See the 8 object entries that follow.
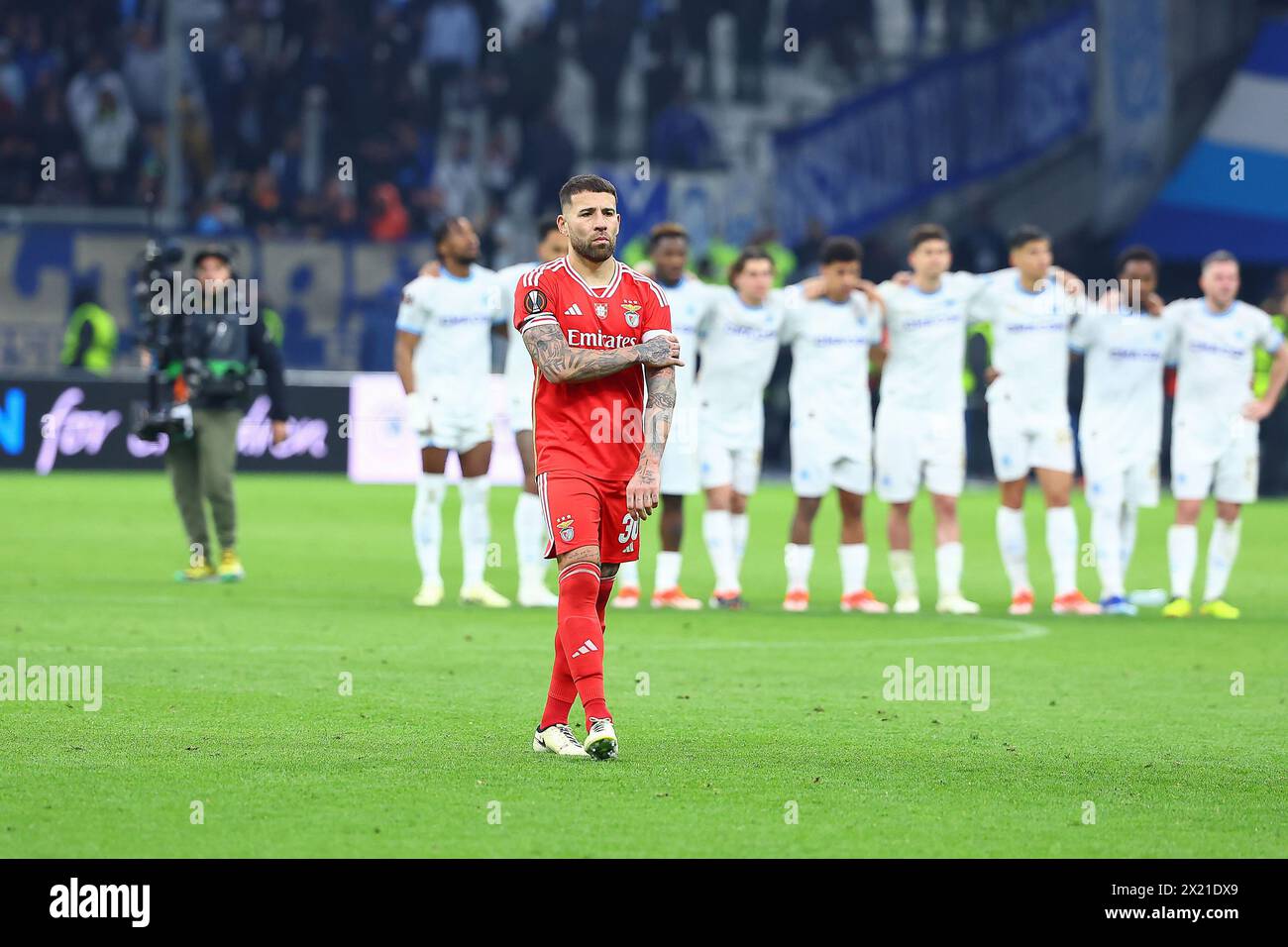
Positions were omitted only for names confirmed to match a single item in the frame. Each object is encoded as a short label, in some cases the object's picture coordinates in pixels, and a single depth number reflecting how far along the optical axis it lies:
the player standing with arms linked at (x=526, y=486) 13.84
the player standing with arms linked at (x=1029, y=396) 14.12
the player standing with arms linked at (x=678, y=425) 13.79
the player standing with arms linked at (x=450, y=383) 13.94
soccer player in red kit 8.05
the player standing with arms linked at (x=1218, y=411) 14.47
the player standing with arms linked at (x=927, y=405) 14.12
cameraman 15.20
